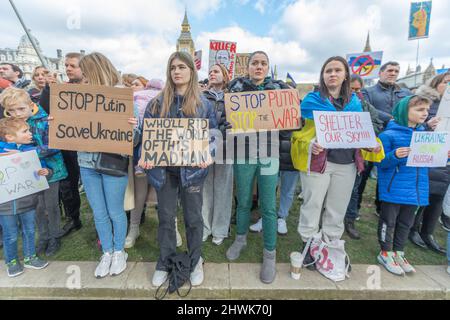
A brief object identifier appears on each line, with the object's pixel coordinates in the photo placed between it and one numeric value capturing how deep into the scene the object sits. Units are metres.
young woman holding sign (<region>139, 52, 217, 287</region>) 2.26
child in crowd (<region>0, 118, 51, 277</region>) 2.36
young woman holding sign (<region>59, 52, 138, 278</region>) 2.30
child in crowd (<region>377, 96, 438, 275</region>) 2.55
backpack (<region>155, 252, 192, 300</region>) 2.35
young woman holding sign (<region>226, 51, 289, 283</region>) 2.47
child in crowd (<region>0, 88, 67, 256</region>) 2.41
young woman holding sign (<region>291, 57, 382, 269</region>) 2.40
